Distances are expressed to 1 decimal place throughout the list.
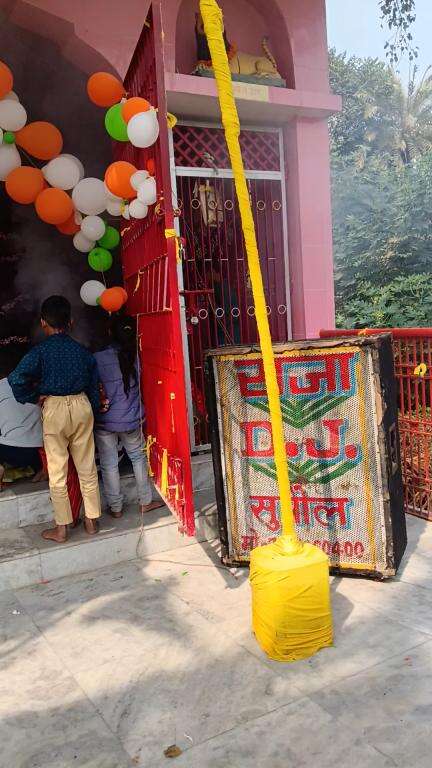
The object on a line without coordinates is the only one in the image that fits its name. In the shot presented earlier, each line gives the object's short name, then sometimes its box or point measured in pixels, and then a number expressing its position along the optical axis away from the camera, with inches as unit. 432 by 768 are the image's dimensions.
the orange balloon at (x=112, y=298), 191.3
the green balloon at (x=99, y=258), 213.0
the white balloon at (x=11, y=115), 185.3
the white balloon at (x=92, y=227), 202.5
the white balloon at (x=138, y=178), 157.8
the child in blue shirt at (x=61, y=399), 161.8
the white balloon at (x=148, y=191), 151.1
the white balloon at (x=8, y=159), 188.4
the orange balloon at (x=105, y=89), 175.5
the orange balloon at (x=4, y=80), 175.3
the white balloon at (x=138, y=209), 162.7
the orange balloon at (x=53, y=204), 190.9
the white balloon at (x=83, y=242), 209.3
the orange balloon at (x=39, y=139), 192.7
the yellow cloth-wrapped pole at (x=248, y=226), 105.5
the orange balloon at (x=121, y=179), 166.1
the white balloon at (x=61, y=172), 193.0
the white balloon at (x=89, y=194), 194.4
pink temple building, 200.2
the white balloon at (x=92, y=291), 203.2
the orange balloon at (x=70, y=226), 205.8
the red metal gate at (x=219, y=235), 223.0
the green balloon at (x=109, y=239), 215.3
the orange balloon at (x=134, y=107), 148.9
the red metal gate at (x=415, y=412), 175.9
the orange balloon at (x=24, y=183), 189.0
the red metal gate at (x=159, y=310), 142.3
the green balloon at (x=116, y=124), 163.2
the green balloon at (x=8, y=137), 187.6
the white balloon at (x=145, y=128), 145.3
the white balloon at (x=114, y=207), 189.2
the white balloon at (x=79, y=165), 198.1
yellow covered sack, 112.7
